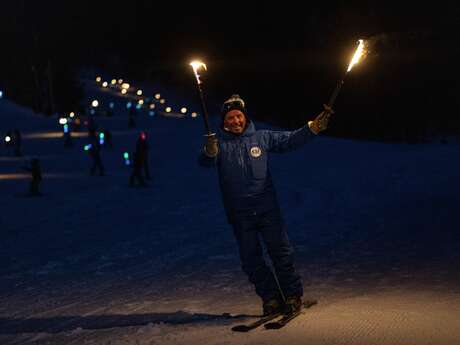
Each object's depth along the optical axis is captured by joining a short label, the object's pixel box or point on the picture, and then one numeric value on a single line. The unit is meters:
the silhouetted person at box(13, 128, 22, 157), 44.47
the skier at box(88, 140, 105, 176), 34.56
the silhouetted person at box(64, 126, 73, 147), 48.62
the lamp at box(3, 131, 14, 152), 47.47
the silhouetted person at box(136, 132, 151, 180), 30.22
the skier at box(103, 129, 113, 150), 47.19
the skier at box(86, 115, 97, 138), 43.72
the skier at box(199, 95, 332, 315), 7.77
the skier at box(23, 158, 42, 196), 28.14
